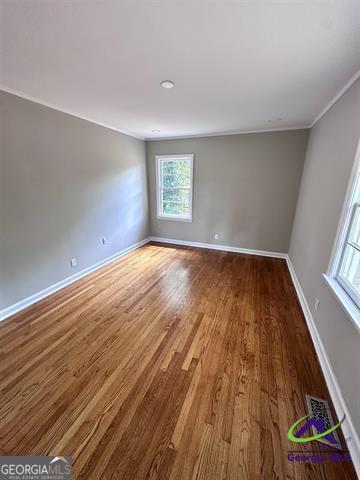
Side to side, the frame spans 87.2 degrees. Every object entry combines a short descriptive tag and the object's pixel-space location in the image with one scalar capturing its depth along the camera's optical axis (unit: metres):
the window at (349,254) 1.46
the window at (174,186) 4.37
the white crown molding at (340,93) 1.65
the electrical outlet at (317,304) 1.93
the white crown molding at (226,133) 3.35
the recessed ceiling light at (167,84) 1.81
